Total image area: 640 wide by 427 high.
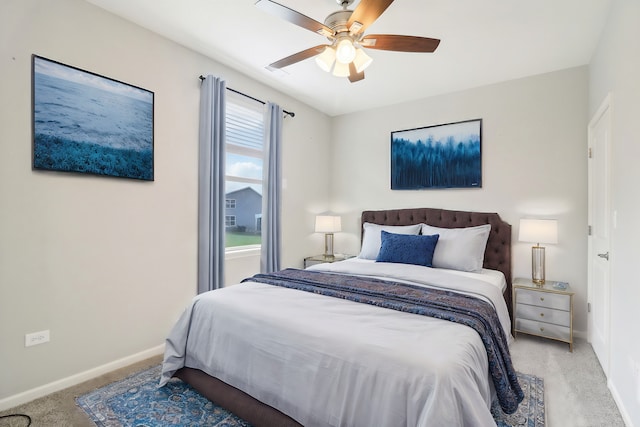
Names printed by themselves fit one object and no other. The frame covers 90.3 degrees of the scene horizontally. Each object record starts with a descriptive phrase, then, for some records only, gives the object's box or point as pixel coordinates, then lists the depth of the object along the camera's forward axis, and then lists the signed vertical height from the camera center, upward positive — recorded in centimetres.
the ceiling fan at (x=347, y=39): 185 +115
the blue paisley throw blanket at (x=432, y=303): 166 -56
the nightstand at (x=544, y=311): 290 -92
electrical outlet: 210 -85
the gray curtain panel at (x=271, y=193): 379 +24
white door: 240 -15
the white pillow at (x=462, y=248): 315 -36
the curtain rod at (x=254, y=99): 340 +131
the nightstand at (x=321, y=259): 428 -63
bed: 129 -68
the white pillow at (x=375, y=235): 369 -26
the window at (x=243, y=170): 361 +50
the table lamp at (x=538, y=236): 307 -22
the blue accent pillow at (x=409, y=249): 321 -38
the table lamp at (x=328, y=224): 434 -16
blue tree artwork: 375 +71
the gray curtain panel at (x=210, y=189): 309 +23
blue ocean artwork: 214 +66
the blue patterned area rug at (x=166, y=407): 186 -122
